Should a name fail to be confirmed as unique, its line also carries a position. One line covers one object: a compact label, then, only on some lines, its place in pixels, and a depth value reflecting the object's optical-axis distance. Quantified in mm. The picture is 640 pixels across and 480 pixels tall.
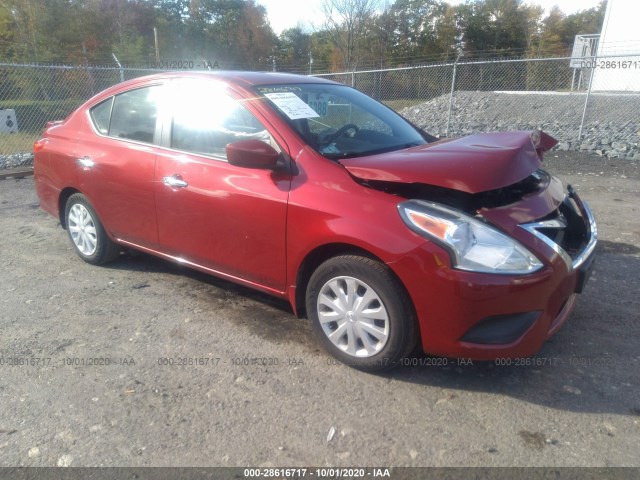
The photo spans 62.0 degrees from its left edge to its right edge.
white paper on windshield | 3518
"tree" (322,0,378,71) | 29516
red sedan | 2703
